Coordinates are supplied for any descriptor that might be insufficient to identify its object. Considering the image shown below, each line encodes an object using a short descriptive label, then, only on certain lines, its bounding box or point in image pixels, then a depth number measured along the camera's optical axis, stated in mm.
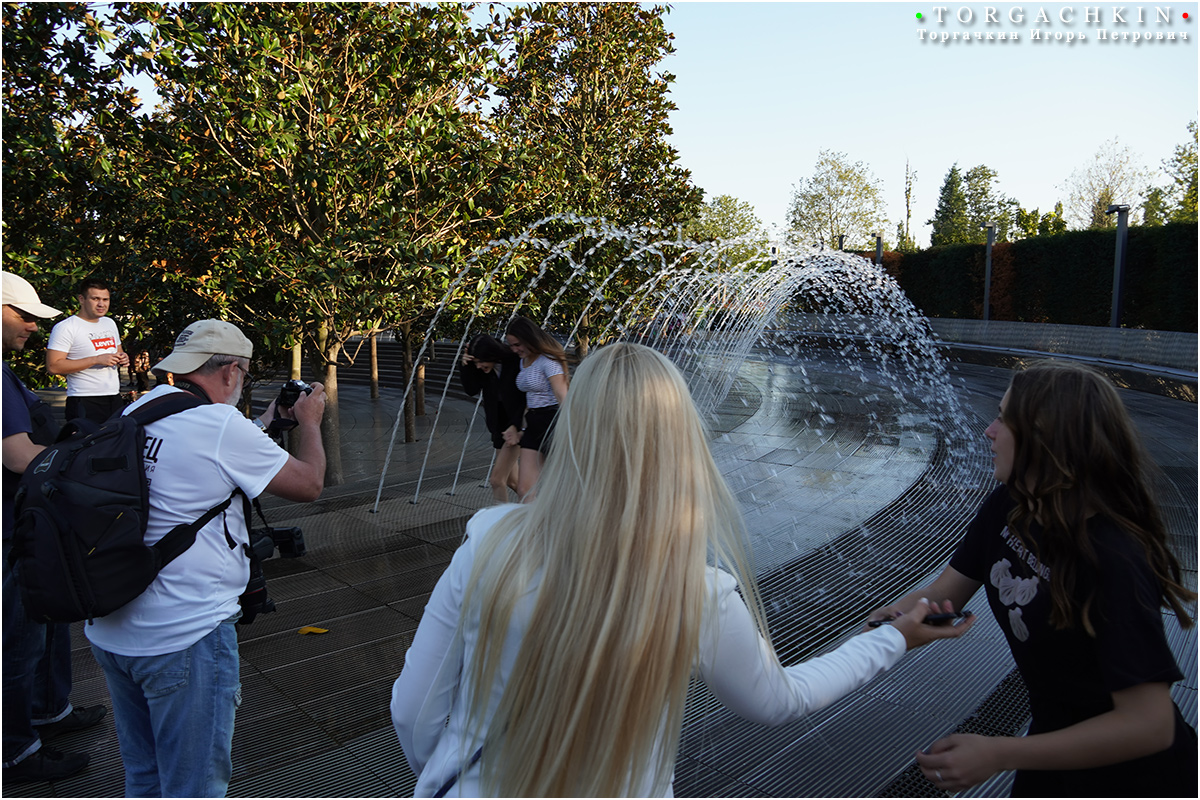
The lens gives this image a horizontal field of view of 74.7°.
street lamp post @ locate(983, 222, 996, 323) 26556
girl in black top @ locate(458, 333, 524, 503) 6109
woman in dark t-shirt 1603
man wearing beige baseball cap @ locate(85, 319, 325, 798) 2260
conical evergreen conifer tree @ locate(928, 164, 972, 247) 70869
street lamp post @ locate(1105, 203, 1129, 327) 20438
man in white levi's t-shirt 5844
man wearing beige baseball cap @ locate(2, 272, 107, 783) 2996
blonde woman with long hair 1312
